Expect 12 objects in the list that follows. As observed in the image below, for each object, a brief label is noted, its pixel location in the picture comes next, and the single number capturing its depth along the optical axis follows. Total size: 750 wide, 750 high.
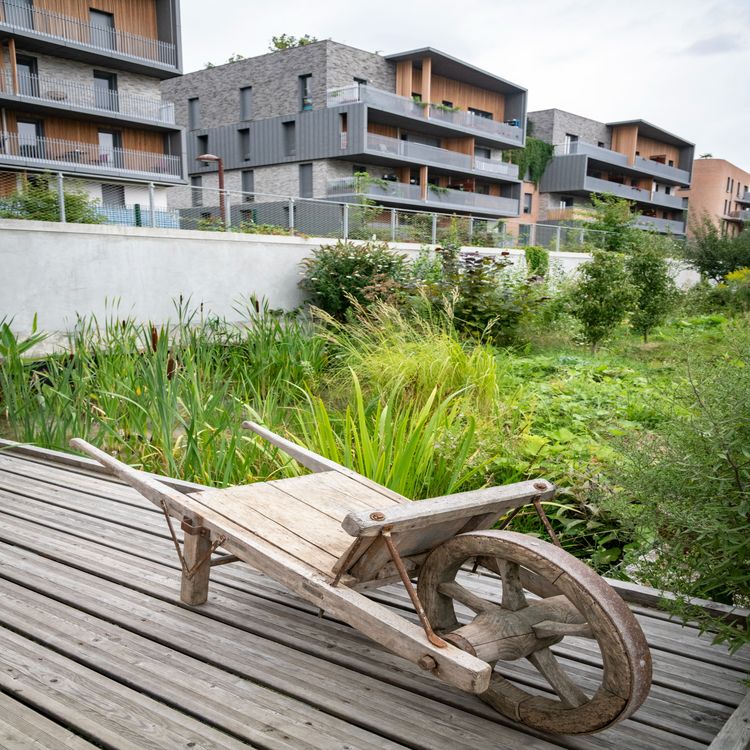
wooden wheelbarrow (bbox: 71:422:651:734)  1.84
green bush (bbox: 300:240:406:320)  12.10
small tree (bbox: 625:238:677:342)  12.17
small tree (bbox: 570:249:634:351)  10.62
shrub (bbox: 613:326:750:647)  1.96
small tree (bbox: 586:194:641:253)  32.53
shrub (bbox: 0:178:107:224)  10.88
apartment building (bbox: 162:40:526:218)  29.72
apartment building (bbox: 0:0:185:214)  22.34
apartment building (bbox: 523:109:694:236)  42.25
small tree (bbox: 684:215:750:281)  24.19
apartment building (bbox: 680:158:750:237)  56.72
